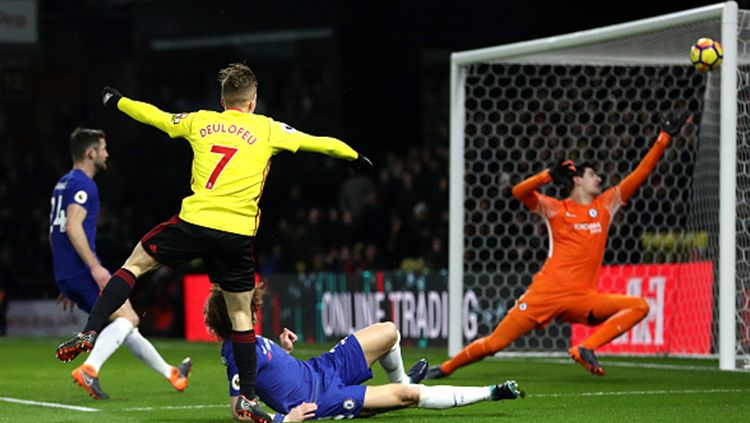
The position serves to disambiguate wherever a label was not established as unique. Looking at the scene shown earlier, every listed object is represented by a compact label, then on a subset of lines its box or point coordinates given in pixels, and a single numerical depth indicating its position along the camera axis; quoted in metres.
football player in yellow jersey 13.03
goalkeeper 19.12
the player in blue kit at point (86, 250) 17.09
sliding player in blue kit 12.70
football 19.56
